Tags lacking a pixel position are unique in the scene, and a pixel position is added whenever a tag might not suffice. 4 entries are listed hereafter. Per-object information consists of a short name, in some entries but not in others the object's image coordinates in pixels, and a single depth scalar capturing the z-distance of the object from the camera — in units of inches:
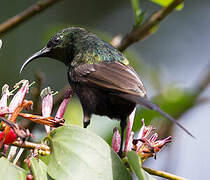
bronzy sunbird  207.6
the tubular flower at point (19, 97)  169.2
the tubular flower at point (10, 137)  149.9
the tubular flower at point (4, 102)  157.1
